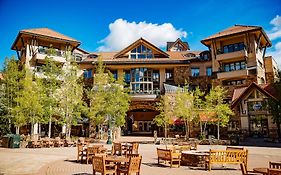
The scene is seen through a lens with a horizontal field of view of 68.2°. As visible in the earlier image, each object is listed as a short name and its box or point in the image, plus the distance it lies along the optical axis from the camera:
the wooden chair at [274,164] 6.37
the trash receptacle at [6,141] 18.29
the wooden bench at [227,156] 9.54
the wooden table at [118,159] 7.56
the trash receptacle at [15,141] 18.00
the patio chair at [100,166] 7.19
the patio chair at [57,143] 18.98
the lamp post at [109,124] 22.58
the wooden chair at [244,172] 6.58
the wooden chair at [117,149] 12.68
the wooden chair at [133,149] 13.30
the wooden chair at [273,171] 5.51
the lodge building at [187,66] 26.89
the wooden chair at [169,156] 10.01
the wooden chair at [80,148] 11.44
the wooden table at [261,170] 6.26
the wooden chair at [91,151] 10.94
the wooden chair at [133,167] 7.10
